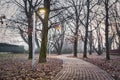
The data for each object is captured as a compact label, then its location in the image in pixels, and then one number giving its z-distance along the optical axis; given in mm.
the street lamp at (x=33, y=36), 7964
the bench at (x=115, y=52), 23492
